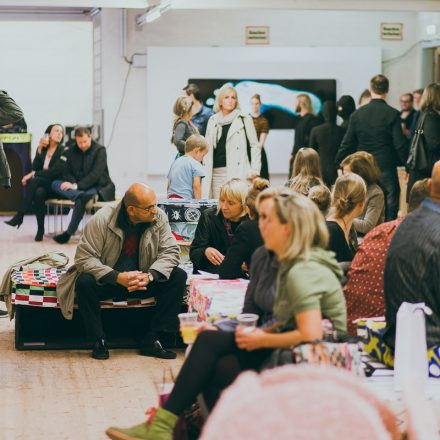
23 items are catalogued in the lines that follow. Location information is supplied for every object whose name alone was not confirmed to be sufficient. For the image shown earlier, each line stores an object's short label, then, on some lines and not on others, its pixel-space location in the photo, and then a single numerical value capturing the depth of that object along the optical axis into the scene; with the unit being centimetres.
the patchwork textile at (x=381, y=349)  555
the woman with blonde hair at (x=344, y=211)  718
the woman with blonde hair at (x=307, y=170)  973
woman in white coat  1256
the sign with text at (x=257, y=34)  1981
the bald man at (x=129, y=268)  790
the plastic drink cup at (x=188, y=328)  527
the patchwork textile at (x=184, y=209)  984
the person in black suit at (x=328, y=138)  1474
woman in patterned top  1788
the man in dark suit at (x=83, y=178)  1496
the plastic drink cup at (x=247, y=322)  499
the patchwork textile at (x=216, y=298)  637
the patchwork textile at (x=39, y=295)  816
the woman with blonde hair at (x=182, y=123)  1208
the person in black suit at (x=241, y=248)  731
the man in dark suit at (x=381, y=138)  1275
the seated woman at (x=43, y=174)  1542
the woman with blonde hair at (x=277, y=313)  492
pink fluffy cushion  344
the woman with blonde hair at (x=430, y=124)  1174
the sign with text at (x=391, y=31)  2030
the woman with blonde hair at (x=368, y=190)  929
